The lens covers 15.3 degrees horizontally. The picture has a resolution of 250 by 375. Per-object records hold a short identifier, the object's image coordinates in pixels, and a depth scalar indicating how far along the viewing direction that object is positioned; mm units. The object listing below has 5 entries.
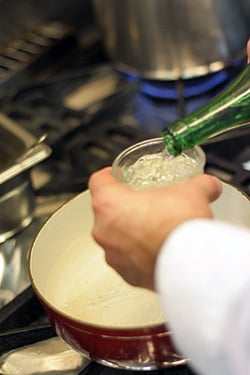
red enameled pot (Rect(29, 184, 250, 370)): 920
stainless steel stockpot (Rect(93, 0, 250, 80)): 1341
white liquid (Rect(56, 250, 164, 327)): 993
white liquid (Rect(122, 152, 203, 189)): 996
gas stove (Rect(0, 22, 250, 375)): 1111
